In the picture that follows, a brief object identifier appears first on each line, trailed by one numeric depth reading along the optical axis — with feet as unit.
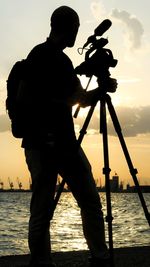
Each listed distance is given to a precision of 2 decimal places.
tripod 23.08
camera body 23.49
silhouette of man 24.07
